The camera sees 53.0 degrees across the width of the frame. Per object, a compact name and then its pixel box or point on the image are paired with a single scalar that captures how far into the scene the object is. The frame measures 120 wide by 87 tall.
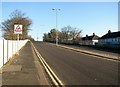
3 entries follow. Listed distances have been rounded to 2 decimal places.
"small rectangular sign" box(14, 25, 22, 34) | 12.87
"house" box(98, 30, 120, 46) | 44.31
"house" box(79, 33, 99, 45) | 65.17
